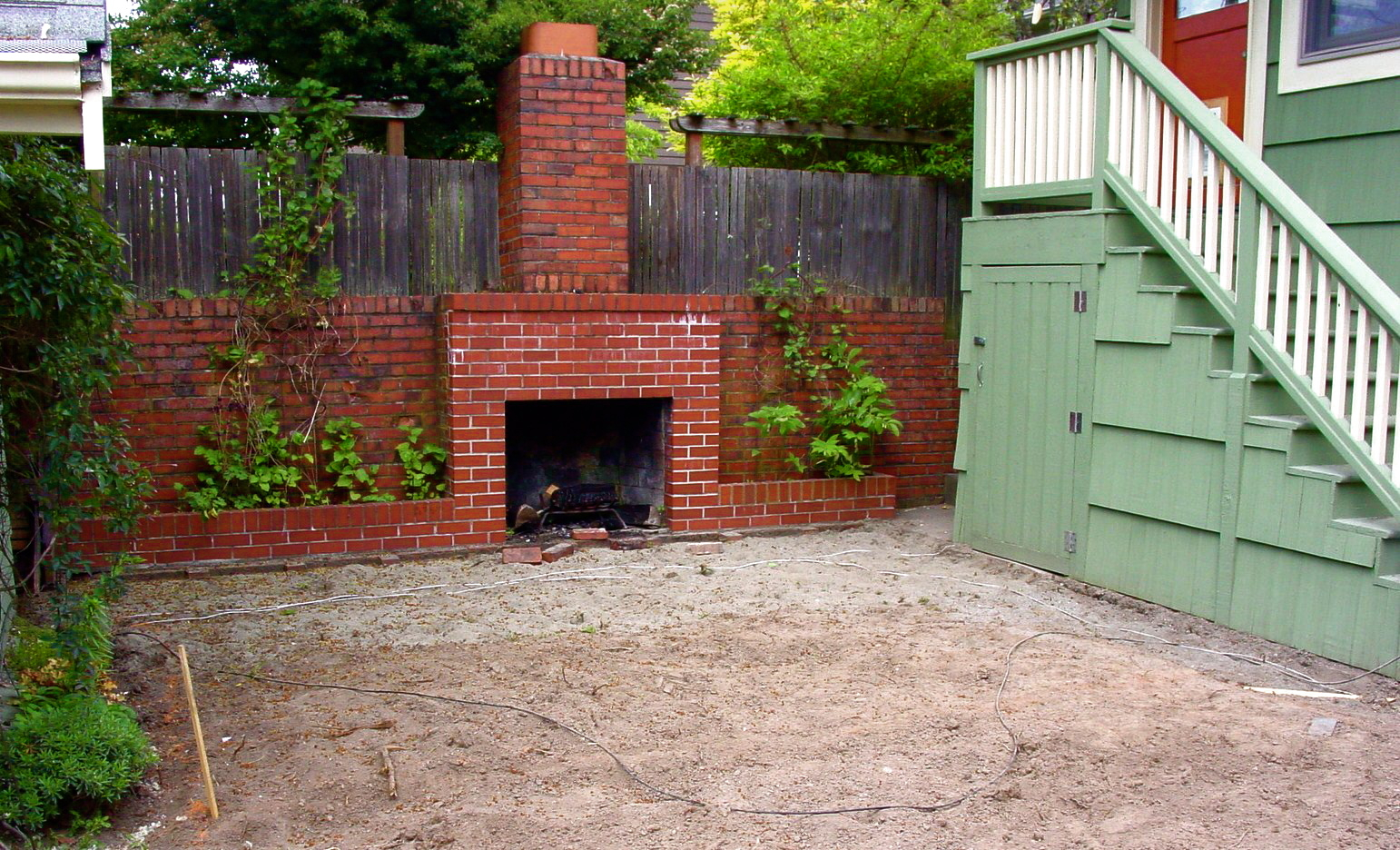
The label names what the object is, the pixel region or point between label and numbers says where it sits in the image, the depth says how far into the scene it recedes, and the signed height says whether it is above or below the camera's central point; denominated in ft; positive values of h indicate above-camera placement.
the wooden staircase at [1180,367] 17.15 -0.77
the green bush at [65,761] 11.27 -4.57
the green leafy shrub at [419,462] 23.84 -3.21
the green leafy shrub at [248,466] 22.21 -3.13
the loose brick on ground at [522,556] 23.59 -4.96
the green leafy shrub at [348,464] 23.21 -3.18
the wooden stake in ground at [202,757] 12.06 -4.75
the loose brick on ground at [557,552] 23.85 -4.96
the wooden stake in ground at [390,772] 12.59 -5.13
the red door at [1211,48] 23.71 +5.57
